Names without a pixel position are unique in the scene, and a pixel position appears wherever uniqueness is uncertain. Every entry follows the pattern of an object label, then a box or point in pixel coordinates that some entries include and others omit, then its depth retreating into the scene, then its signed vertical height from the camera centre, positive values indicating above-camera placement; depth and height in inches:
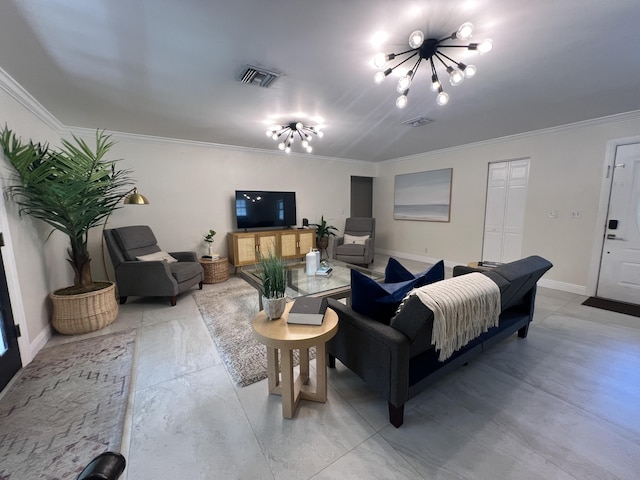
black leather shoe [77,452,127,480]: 17.4 -17.6
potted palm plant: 85.4 +3.3
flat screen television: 187.0 +0.2
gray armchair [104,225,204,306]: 123.6 -29.8
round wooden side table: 55.2 -33.4
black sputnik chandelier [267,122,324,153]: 134.2 +42.4
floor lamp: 128.7 +5.6
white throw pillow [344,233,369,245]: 203.8 -24.4
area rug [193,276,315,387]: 78.9 -47.1
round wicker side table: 161.2 -37.5
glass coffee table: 102.0 -31.9
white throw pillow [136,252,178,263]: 131.9 -24.6
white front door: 125.4 -13.3
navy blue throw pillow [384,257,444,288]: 75.6 -20.0
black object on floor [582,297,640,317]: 119.6 -48.0
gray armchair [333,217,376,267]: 197.8 -27.4
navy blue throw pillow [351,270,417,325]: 62.5 -21.5
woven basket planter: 96.9 -38.4
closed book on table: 60.2 -24.3
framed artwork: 204.1 +9.9
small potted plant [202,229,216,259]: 169.0 -20.0
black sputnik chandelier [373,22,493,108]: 61.6 +40.0
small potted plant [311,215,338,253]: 223.0 -22.5
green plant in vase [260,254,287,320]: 61.3 -18.6
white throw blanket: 55.1 -22.8
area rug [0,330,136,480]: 51.3 -48.4
